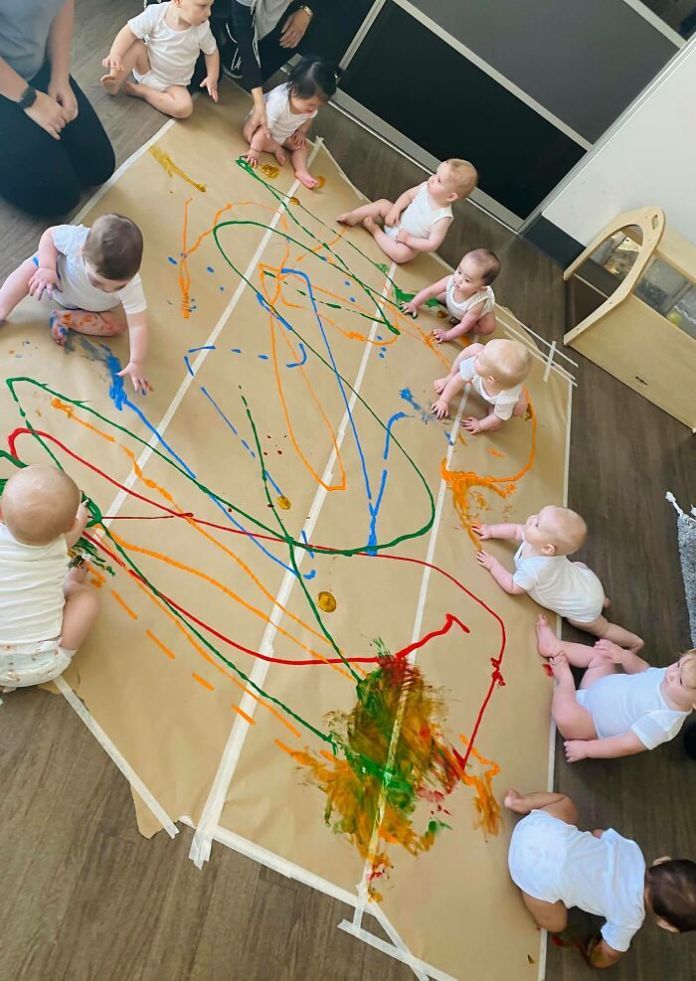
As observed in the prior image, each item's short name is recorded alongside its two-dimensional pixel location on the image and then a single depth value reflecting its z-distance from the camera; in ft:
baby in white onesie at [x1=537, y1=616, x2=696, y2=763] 4.57
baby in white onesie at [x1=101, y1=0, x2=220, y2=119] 5.95
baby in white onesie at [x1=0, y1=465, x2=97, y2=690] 3.18
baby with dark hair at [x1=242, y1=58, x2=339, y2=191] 6.36
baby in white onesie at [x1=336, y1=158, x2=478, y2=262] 6.86
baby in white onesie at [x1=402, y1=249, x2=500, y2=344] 6.36
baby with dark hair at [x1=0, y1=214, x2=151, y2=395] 3.92
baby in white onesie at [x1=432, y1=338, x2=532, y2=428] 5.74
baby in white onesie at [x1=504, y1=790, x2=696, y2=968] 3.85
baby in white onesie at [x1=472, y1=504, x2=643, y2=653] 5.14
